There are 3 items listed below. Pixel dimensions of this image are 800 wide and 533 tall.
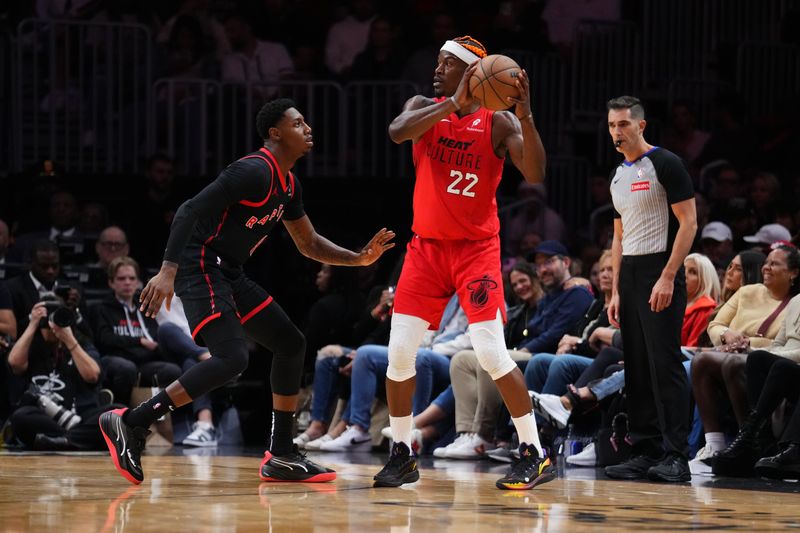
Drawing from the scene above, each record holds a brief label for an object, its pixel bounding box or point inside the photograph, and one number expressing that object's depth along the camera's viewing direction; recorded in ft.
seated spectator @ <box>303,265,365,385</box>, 67.26
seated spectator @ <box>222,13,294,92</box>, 83.92
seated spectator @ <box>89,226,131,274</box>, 69.26
